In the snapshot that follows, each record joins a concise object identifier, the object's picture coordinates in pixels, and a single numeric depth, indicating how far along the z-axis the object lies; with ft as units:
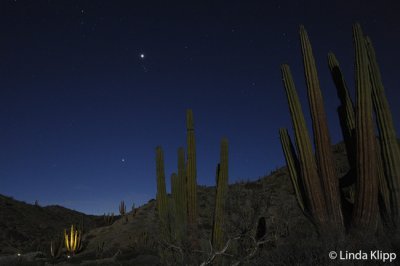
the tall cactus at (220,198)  41.65
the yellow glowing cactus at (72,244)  68.69
